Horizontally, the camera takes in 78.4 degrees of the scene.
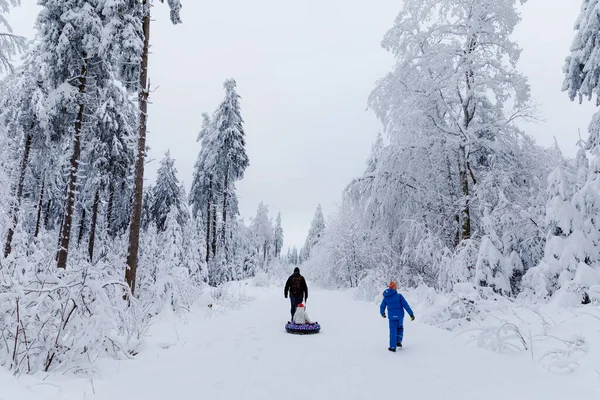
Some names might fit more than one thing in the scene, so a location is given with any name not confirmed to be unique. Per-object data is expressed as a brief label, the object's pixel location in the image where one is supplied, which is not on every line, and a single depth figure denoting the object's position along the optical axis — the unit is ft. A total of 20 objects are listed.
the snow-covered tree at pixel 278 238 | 311.76
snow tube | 32.83
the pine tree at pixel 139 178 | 36.22
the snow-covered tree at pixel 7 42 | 28.32
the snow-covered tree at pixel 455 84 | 44.01
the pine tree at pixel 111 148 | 68.49
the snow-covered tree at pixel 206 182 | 100.48
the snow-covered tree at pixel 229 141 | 96.17
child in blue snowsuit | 26.25
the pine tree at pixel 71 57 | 45.11
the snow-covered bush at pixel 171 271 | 37.96
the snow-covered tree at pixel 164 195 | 109.31
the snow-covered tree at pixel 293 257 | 443.98
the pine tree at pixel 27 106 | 65.67
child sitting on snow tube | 34.12
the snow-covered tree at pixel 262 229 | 262.88
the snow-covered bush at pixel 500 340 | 22.65
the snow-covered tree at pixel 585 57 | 29.19
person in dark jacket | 38.83
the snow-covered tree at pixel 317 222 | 227.20
